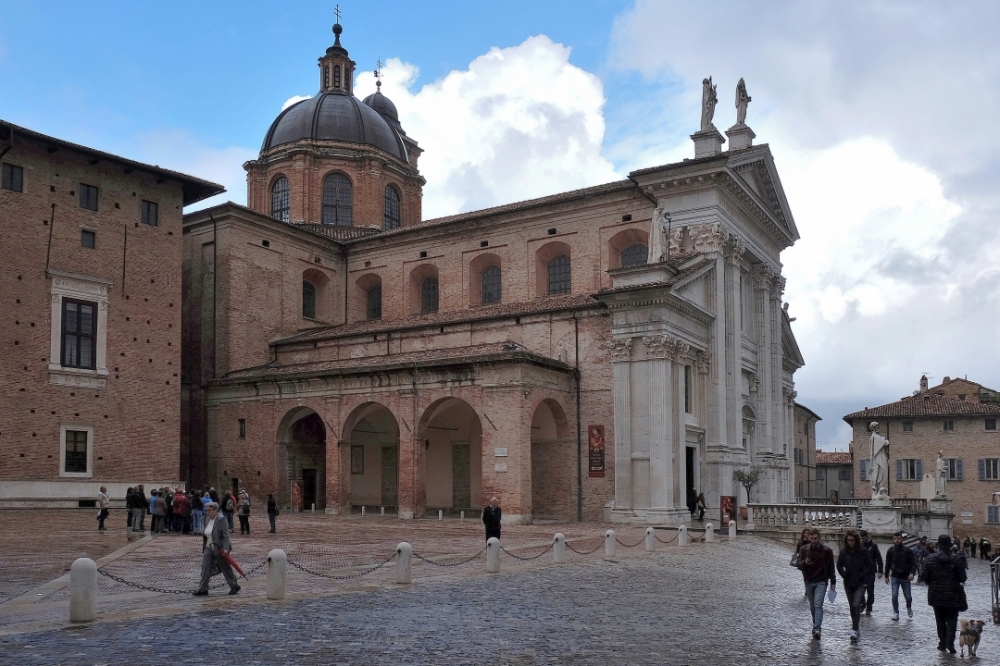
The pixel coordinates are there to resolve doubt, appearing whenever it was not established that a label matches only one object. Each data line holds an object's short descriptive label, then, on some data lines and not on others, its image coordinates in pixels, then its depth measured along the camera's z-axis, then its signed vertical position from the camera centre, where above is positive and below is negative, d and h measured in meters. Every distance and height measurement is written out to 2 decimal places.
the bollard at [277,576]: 12.16 -1.79
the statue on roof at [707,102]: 32.75 +11.09
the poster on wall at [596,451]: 29.69 -0.60
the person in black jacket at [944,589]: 10.49 -1.71
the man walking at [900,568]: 13.48 -1.91
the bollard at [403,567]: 14.11 -1.96
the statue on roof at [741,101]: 35.72 +12.14
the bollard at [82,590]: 10.14 -1.64
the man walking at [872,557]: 13.13 -1.88
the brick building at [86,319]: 28.45 +3.54
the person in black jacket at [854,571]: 11.52 -1.68
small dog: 10.03 -2.09
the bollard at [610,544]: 19.25 -2.23
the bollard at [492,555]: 16.16 -2.04
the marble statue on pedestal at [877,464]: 28.75 -0.99
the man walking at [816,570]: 11.19 -1.64
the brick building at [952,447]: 50.22 -0.87
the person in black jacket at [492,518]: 18.80 -1.67
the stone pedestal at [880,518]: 27.94 -2.51
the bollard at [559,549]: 18.17 -2.20
